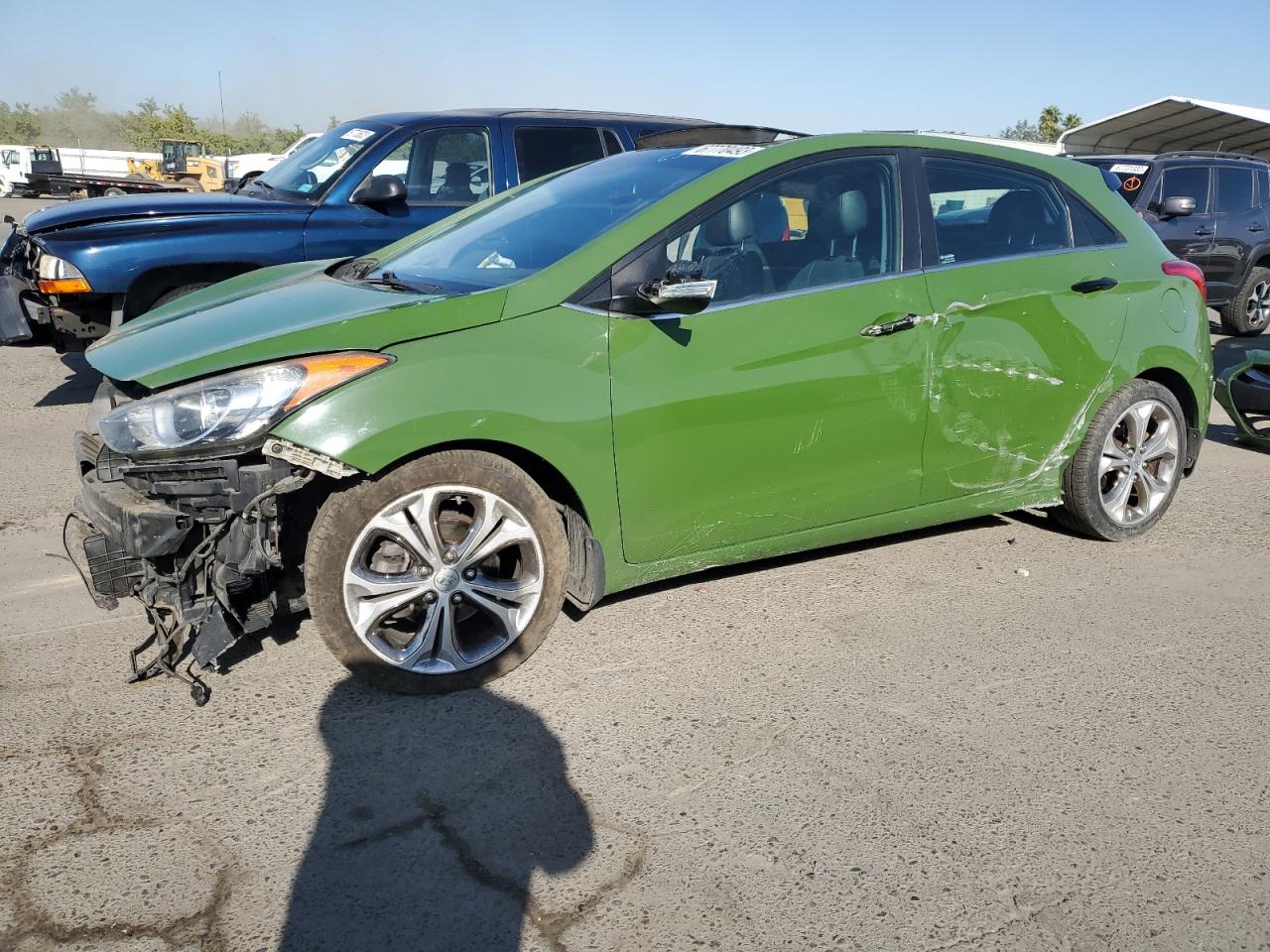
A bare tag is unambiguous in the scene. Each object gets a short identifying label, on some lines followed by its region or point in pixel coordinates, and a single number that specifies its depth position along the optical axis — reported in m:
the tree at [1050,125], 68.43
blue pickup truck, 6.45
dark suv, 11.26
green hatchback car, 3.21
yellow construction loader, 38.75
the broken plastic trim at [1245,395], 6.88
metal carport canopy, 19.84
